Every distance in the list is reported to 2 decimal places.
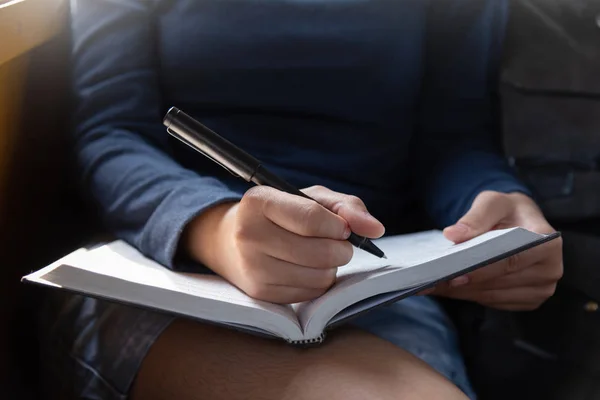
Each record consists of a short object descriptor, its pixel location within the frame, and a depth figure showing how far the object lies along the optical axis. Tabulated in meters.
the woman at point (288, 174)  0.54
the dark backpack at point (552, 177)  0.78
